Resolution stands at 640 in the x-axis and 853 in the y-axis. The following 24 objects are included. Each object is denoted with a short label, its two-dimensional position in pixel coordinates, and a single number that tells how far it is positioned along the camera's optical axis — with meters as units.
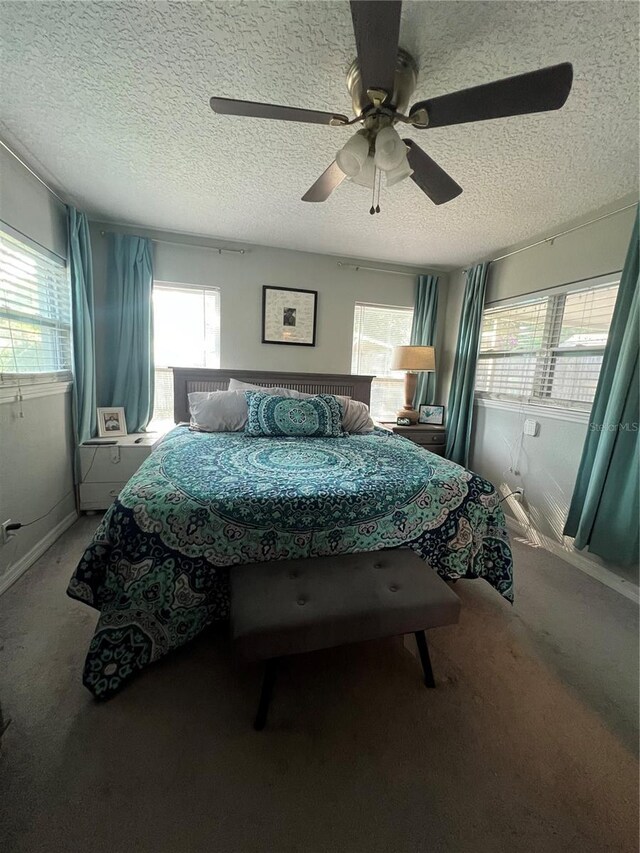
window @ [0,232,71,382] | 1.89
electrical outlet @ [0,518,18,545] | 1.80
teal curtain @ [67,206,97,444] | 2.53
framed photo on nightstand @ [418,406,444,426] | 3.68
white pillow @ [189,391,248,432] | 2.60
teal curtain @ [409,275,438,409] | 3.68
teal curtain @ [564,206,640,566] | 1.98
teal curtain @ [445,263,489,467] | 3.26
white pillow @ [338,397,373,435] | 2.82
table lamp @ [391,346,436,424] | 3.32
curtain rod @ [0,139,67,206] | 1.87
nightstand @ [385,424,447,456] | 3.45
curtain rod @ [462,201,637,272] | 2.19
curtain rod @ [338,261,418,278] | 3.47
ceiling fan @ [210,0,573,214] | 0.93
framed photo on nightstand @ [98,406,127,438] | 2.89
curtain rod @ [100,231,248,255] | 3.00
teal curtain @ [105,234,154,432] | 2.90
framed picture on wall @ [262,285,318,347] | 3.34
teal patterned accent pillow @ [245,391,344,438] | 2.52
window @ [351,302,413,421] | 3.70
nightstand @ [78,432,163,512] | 2.67
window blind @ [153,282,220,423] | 3.16
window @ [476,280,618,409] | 2.37
